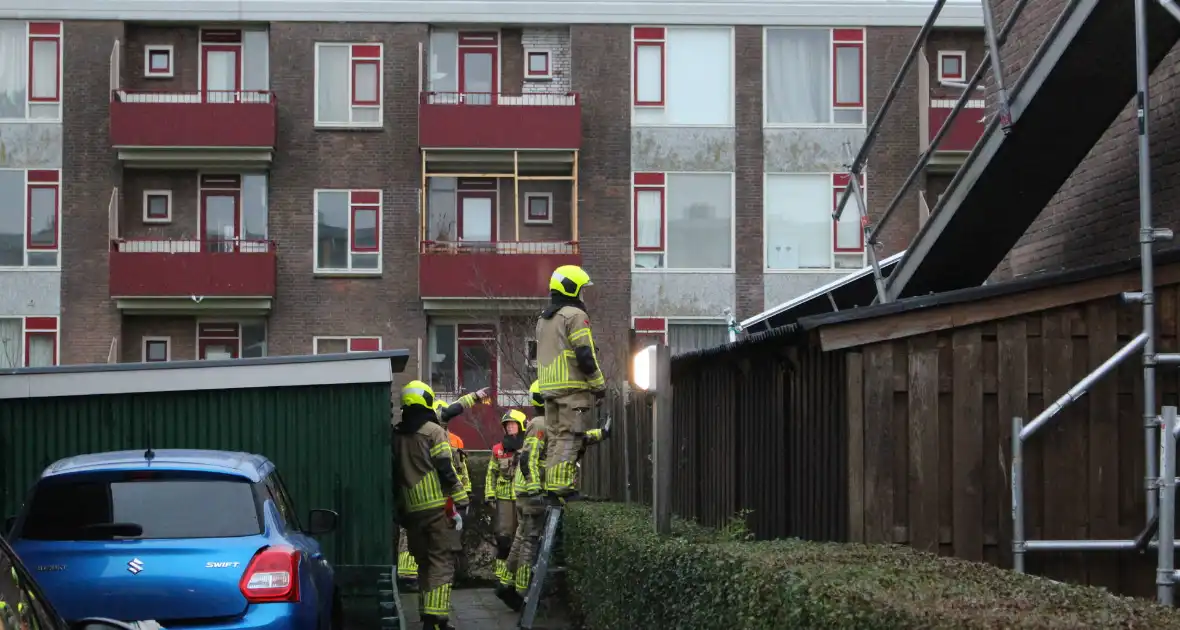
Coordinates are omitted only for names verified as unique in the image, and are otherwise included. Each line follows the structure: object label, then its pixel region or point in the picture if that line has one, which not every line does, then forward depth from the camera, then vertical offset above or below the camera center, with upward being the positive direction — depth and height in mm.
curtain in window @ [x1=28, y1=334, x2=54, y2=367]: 32531 -213
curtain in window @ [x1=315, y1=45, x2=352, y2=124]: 32688 +5005
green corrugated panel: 12695 -757
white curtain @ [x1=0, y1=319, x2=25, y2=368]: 32438 -113
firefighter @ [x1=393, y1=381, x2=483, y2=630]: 13609 -1265
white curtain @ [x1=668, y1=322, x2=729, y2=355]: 31891 +51
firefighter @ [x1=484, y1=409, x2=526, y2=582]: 18203 -1660
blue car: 8578 -1103
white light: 10344 -202
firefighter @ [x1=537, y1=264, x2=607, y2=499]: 12562 -288
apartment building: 32438 +3347
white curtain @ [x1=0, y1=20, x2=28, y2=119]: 32625 +5326
